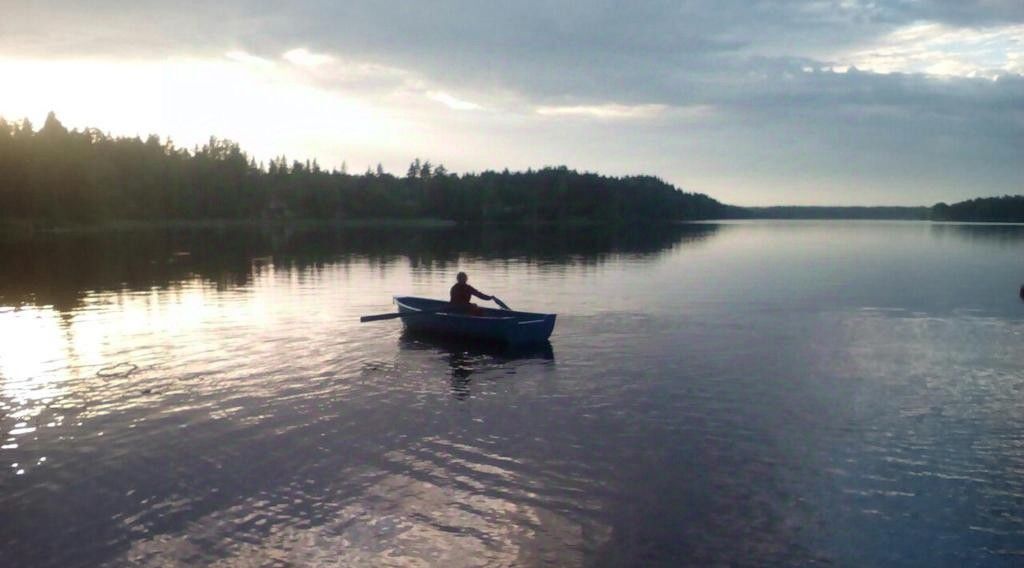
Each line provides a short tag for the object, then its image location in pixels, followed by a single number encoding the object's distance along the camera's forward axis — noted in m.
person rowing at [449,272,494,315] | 24.72
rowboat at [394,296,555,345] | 22.33
